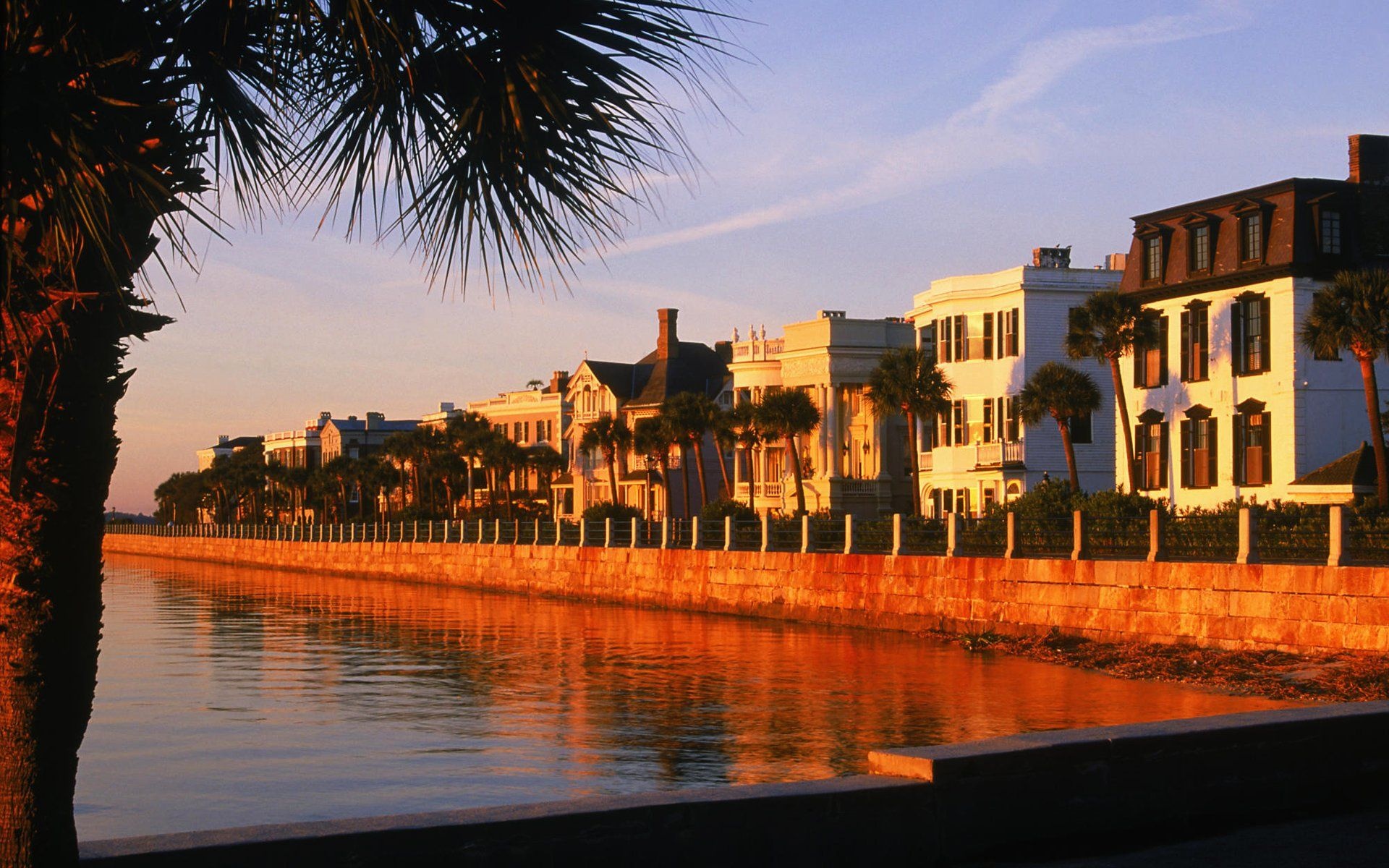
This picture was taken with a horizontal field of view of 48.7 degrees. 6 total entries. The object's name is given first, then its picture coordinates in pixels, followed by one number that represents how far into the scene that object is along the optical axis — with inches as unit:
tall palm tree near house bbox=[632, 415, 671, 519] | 2832.2
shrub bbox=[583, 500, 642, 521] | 2738.7
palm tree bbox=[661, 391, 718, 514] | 2758.4
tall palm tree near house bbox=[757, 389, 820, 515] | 2469.2
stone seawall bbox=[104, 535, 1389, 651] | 837.2
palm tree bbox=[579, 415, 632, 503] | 3090.6
